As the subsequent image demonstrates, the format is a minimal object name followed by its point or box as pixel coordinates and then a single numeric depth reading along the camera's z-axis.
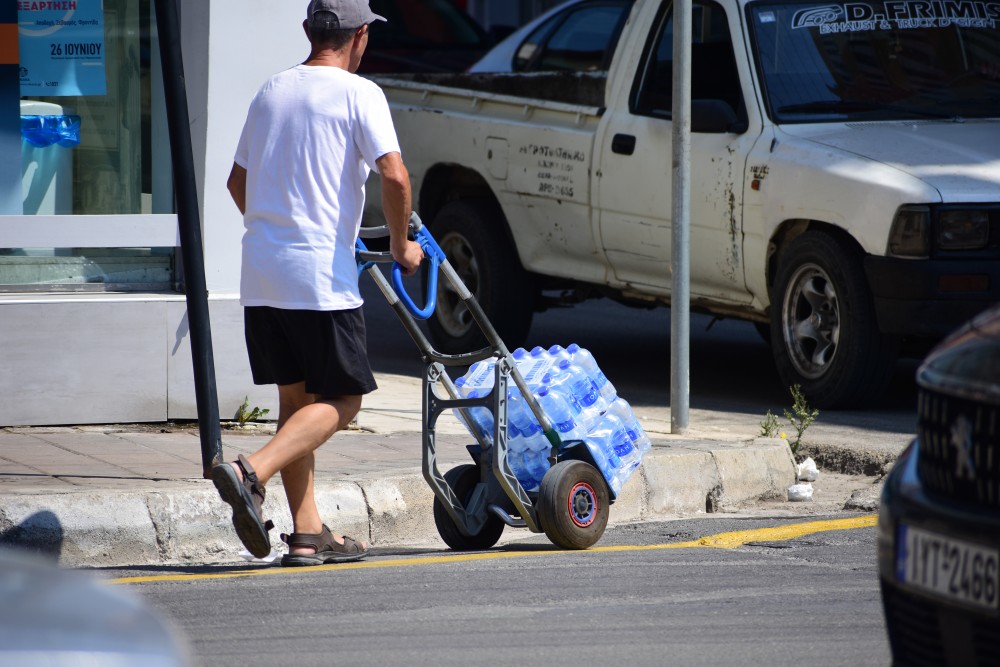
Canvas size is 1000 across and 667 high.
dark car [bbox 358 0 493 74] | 33.34
